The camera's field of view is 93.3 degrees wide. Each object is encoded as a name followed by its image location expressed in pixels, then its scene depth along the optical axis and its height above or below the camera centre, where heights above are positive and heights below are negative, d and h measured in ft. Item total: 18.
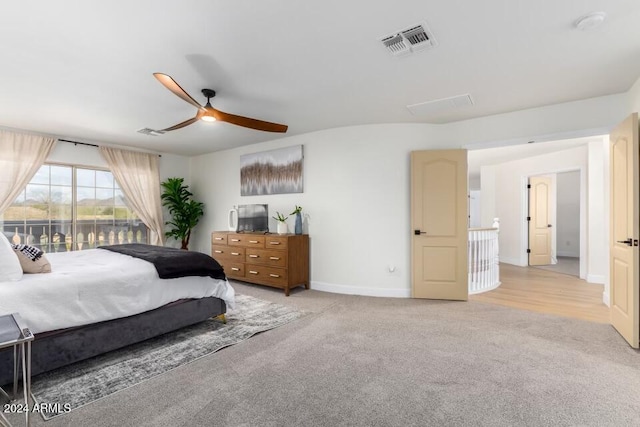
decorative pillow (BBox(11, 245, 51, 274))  7.60 -1.18
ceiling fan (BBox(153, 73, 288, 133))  8.52 +3.12
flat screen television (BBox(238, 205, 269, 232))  16.88 -0.20
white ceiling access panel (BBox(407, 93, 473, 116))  11.10 +4.29
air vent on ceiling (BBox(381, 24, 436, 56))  7.04 +4.29
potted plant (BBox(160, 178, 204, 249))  19.52 +0.30
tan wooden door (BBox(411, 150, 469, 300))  13.37 -0.39
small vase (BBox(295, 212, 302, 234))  15.61 -0.47
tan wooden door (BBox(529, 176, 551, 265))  22.52 -0.53
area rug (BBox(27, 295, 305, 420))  6.36 -3.80
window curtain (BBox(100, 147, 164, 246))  17.78 +1.98
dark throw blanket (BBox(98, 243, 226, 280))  9.01 -1.51
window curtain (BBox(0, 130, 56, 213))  13.98 +2.56
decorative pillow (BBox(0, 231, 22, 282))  6.87 -1.17
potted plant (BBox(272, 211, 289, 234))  15.40 -0.52
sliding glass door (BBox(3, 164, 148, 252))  14.98 +0.05
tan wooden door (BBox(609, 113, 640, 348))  8.71 -0.41
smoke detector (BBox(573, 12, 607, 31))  6.43 +4.27
